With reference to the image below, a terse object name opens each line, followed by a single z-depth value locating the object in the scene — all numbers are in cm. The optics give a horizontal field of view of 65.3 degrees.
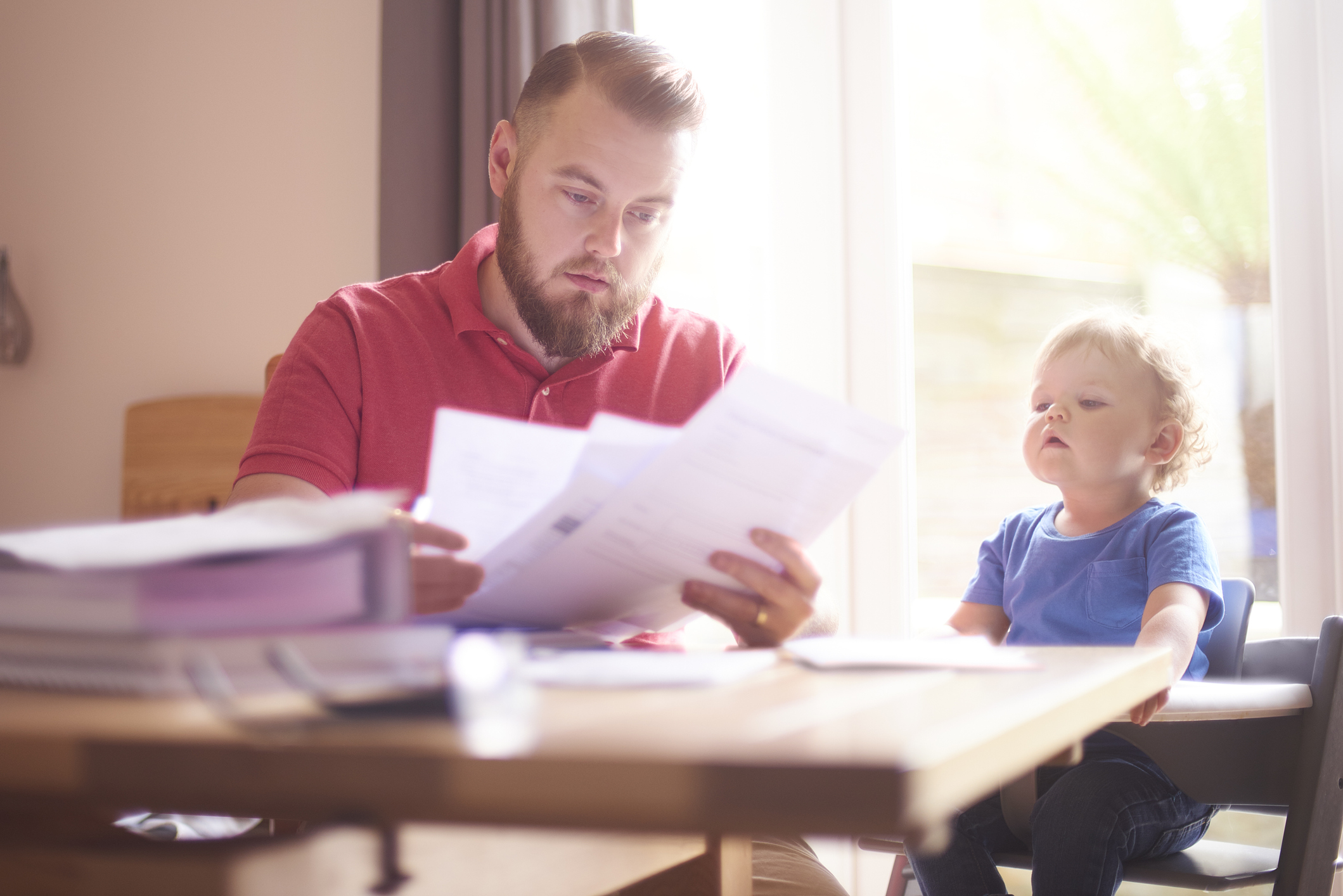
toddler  124
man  128
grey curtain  221
